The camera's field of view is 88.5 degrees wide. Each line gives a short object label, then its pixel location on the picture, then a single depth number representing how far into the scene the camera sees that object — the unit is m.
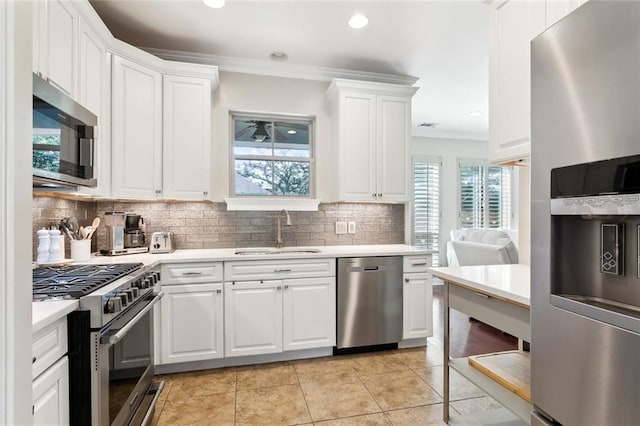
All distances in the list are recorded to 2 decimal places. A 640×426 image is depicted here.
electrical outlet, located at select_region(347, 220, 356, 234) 3.45
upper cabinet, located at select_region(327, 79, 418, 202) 3.13
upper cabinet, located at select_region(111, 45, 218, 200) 2.50
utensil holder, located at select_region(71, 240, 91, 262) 2.27
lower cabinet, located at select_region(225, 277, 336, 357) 2.63
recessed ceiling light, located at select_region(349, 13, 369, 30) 2.42
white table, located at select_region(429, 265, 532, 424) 1.37
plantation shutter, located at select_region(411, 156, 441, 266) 5.96
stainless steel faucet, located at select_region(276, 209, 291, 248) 3.15
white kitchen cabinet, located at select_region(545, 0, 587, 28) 1.35
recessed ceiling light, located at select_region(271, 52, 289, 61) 2.98
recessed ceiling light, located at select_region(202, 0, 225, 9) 2.23
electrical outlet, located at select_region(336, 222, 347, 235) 3.42
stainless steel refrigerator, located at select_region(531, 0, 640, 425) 0.81
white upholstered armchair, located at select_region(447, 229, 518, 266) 3.80
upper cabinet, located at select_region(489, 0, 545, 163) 1.58
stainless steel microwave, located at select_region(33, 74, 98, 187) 1.41
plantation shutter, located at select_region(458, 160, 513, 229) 6.20
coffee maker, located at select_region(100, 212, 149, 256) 2.57
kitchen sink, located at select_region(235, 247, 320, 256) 3.01
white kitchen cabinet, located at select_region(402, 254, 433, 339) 2.98
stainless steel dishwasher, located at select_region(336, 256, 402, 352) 2.85
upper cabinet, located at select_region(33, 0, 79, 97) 1.66
